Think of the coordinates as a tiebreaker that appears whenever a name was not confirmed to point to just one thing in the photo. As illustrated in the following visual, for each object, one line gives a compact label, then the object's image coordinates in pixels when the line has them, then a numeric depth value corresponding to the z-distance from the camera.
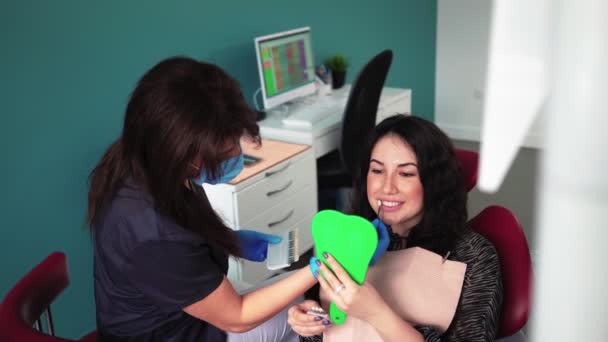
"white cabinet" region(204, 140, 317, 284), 2.47
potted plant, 3.63
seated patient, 1.27
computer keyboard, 2.98
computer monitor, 3.05
